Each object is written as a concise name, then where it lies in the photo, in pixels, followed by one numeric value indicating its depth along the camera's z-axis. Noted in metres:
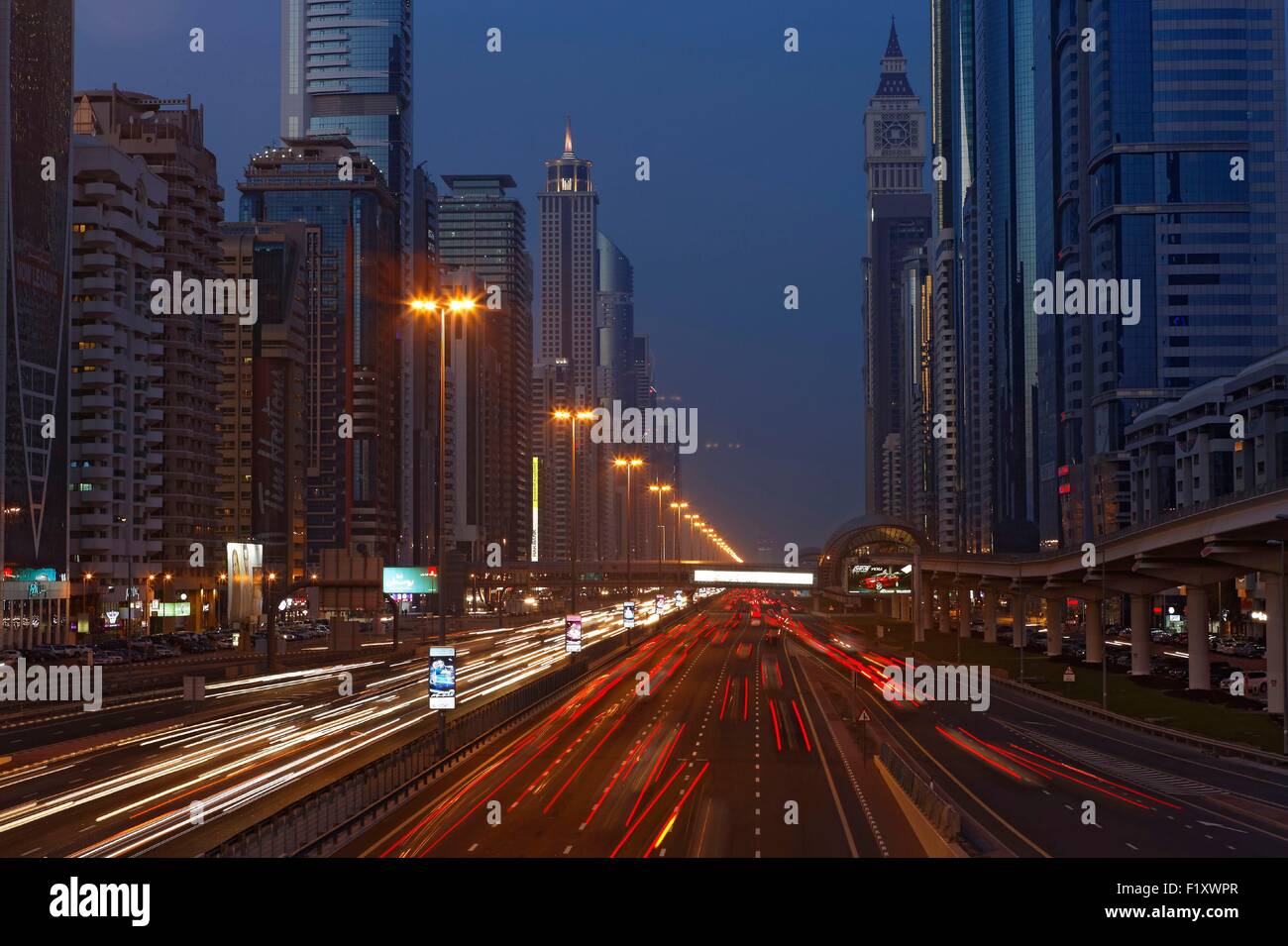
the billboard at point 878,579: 164.62
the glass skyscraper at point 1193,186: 184.25
